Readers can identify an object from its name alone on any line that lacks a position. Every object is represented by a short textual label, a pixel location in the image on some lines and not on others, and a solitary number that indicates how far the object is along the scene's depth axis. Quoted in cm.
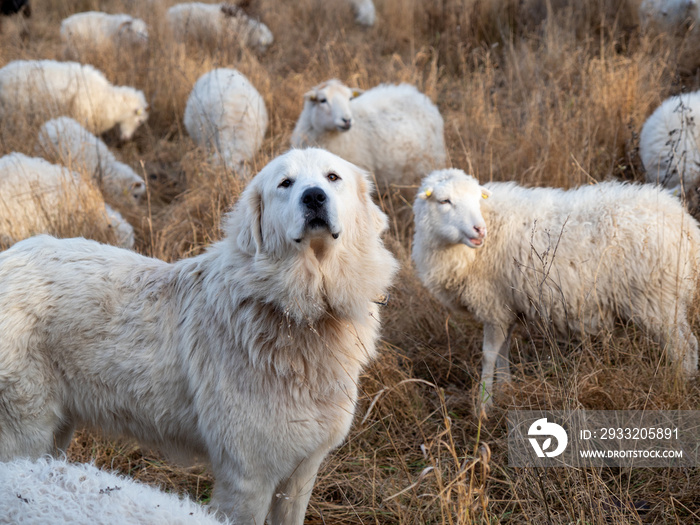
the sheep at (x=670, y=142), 539
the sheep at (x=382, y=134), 691
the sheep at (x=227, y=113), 698
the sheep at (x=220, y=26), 1066
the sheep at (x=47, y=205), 513
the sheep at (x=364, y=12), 1193
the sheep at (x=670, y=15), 859
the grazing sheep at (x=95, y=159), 657
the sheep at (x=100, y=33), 1048
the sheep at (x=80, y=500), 191
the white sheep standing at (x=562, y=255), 393
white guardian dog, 262
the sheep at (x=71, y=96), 821
